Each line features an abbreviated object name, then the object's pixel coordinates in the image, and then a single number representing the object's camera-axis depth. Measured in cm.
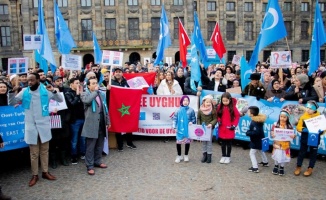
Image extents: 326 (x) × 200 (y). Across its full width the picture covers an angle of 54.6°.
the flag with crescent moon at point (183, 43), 1137
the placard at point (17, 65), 767
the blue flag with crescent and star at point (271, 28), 921
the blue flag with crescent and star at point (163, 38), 1312
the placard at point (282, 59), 966
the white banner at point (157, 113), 932
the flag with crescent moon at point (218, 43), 1453
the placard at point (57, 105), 687
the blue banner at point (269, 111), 717
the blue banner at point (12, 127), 634
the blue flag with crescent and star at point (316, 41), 934
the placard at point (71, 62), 904
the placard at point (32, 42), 935
